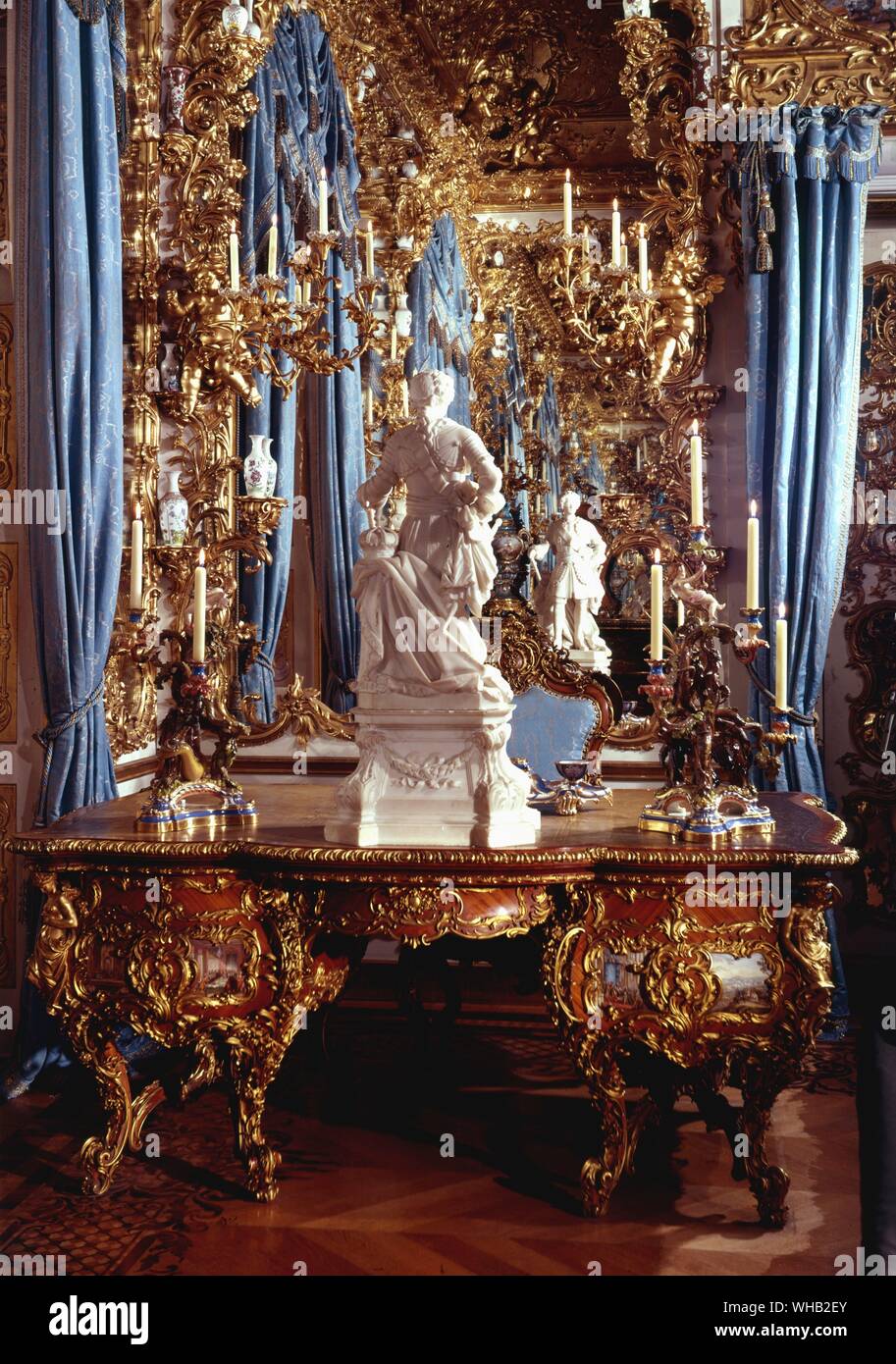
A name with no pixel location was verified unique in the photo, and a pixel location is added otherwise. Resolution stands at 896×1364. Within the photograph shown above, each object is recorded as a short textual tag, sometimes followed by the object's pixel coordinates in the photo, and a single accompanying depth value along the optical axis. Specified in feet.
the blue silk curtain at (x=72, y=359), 14.40
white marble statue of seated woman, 11.56
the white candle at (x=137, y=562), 11.85
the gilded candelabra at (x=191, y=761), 12.18
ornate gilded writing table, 10.78
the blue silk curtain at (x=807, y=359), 18.53
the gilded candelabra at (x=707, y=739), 11.55
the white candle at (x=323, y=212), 15.94
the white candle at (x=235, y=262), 16.98
